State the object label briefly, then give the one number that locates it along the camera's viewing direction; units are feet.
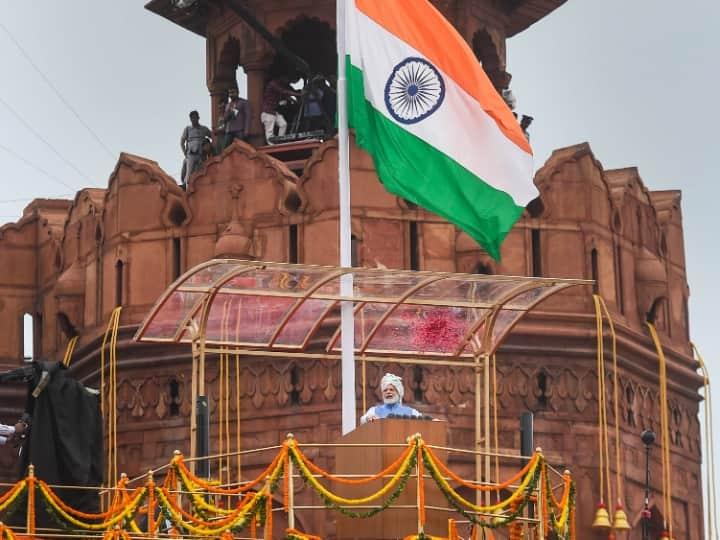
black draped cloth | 89.81
